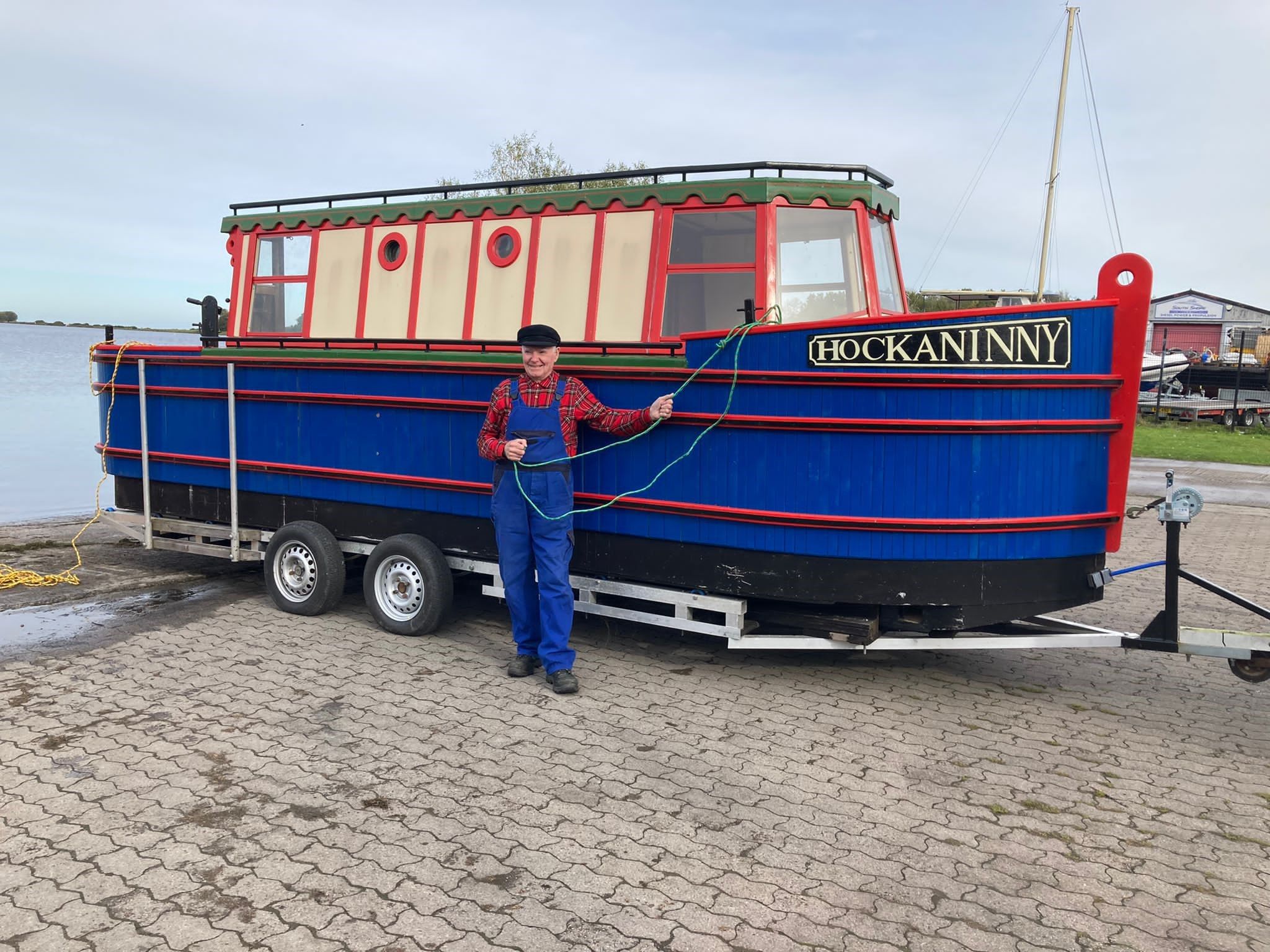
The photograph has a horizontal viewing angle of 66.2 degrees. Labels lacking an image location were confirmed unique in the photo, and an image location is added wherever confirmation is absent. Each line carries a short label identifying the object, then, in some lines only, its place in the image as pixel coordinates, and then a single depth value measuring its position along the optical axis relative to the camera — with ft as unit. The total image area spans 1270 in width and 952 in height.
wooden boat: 16.31
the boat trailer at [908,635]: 15.79
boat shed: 158.20
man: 17.71
